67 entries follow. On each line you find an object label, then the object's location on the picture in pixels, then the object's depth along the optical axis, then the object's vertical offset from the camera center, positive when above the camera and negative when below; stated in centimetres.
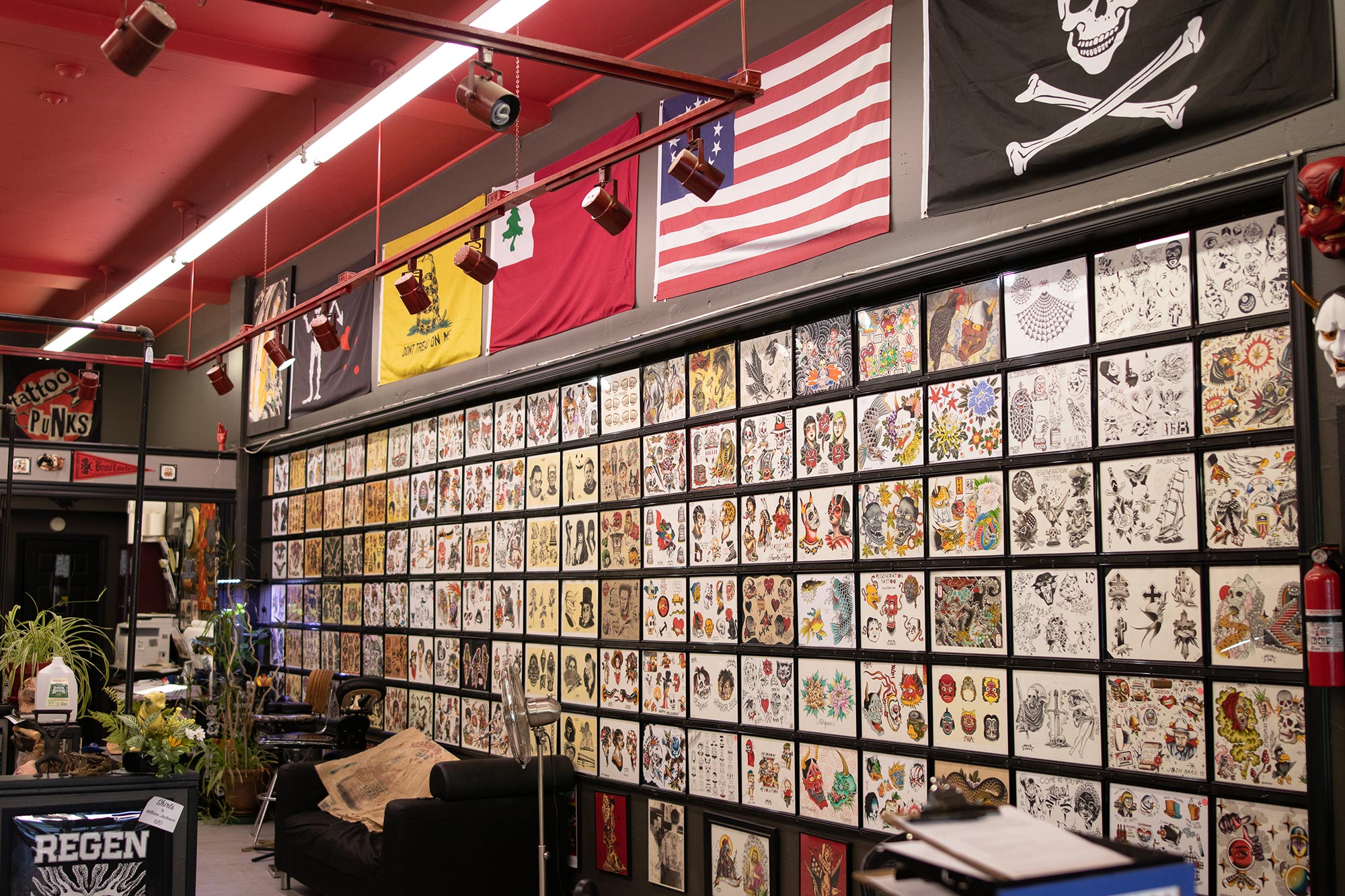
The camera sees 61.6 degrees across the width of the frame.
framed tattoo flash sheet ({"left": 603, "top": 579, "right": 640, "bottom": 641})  593 -31
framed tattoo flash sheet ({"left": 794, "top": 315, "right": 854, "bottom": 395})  482 +85
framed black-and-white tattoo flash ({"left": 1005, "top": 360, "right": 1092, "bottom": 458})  390 +51
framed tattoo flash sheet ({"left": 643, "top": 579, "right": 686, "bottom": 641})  563 -29
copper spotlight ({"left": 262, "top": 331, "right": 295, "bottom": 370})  795 +140
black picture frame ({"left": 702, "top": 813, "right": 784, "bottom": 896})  493 -133
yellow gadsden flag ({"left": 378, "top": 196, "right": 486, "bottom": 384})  756 +162
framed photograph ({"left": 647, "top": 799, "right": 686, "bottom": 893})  550 -145
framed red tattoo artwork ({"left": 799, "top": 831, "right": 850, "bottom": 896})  459 -130
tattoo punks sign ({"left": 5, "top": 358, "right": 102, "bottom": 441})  1387 +183
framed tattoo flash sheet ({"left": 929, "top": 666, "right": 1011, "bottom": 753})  408 -58
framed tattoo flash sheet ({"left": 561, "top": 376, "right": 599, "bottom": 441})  638 +81
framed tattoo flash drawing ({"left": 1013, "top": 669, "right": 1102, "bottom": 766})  380 -56
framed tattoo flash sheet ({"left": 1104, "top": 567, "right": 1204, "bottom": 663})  356 -20
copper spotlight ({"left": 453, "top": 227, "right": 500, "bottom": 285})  577 +150
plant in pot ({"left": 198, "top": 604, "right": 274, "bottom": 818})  868 -144
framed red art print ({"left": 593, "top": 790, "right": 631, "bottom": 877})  584 -147
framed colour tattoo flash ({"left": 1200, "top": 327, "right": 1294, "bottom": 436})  340 +53
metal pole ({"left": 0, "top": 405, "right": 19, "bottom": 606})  709 +30
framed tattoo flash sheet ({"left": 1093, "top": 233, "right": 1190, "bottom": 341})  367 +88
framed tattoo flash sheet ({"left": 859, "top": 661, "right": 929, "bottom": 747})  437 -59
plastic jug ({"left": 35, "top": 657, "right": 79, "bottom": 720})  557 -69
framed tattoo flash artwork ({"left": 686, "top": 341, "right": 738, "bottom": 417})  543 +84
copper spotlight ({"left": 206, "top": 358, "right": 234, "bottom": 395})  879 +135
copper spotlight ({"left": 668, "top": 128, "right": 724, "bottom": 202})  443 +150
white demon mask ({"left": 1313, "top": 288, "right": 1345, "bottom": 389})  300 +60
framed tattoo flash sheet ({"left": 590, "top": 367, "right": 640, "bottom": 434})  606 +82
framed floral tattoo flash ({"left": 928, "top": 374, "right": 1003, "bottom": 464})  419 +50
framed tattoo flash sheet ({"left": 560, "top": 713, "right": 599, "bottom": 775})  615 -105
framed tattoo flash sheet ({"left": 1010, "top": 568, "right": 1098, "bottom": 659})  382 -21
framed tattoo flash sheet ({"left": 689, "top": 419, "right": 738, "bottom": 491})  538 +47
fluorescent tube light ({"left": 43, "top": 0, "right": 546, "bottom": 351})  479 +222
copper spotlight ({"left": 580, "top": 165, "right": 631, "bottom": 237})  484 +148
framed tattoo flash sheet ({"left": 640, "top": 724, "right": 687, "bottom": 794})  554 -102
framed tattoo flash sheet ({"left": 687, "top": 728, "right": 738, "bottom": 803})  523 -100
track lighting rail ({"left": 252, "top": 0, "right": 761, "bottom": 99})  340 +165
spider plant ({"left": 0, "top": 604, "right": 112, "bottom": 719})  652 -57
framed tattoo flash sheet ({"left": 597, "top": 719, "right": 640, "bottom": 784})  583 -104
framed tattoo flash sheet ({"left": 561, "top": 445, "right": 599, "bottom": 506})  633 +43
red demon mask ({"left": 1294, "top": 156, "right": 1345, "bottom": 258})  304 +96
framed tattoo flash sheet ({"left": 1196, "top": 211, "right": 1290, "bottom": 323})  342 +89
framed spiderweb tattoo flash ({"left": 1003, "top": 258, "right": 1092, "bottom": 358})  394 +87
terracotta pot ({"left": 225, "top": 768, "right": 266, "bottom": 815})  866 -183
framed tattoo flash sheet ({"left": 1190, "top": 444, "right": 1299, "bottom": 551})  336 +17
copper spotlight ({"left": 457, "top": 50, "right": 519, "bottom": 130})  402 +162
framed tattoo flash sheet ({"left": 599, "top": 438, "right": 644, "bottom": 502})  600 +44
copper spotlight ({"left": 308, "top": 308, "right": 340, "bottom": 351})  730 +142
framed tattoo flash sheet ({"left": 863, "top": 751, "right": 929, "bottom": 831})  435 -91
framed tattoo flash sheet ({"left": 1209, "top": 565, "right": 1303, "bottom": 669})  333 -19
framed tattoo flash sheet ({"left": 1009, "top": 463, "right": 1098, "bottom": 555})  386 +15
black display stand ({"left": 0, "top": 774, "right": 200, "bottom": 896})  398 -92
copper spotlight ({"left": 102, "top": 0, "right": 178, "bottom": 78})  345 +159
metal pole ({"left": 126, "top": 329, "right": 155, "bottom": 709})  454 +6
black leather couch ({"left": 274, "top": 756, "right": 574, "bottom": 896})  536 -142
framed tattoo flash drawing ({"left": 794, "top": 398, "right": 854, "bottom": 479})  477 +49
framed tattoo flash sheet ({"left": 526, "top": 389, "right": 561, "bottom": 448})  671 +80
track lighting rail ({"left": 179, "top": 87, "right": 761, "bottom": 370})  405 +159
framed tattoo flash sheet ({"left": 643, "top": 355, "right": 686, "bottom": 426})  575 +83
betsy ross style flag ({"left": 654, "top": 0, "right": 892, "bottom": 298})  464 +170
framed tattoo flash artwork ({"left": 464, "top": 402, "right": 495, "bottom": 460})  735 +79
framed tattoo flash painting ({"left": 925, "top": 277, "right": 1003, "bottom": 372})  423 +87
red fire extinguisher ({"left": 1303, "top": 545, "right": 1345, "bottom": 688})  308 -20
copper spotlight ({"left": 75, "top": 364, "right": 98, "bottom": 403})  845 +127
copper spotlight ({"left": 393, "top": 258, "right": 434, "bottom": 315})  628 +145
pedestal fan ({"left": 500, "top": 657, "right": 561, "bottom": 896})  485 -72
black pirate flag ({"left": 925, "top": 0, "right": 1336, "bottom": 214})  336 +154
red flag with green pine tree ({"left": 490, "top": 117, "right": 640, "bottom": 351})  612 +167
